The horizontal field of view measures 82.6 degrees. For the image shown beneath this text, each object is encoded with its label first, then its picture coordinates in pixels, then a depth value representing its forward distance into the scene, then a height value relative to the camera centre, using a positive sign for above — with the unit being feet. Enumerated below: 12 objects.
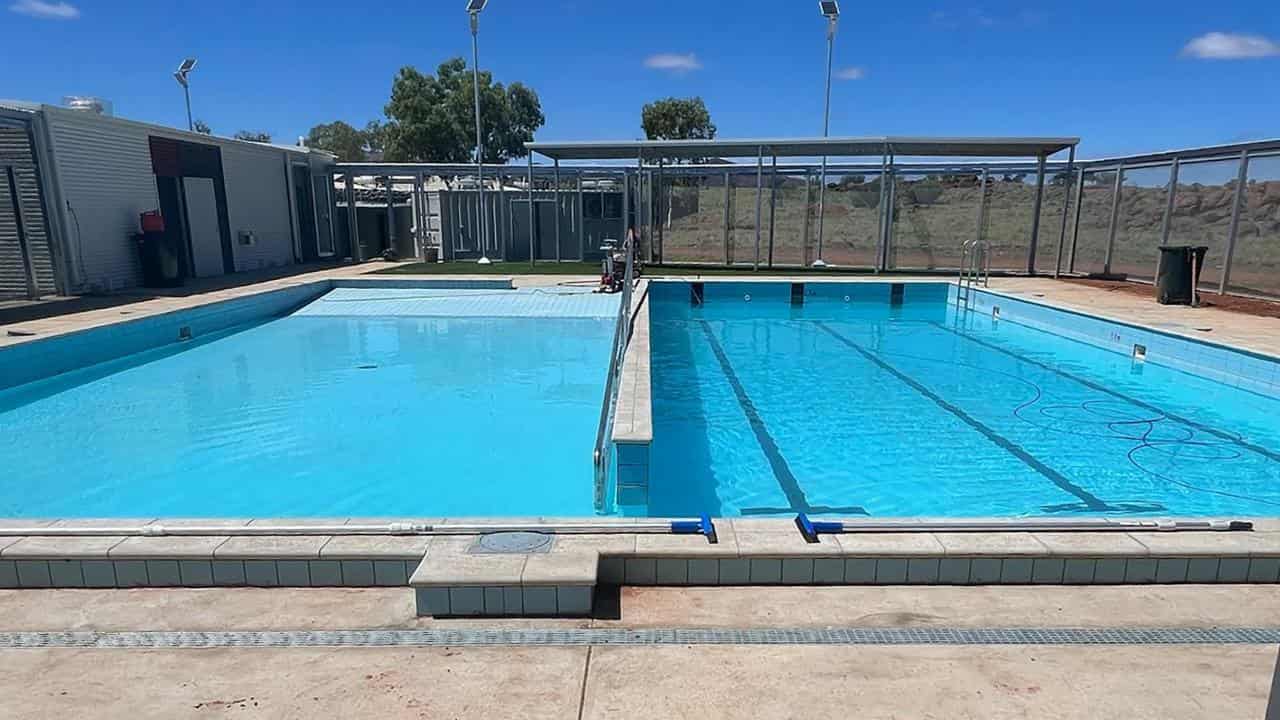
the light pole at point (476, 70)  54.24 +11.71
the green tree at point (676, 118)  123.75 +17.89
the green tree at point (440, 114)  111.24 +17.01
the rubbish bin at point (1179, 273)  35.55 -2.39
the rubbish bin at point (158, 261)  41.73 -2.00
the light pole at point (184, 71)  75.61 +15.82
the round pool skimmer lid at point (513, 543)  9.66 -4.25
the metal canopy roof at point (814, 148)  46.24 +5.01
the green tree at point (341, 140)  176.04 +20.58
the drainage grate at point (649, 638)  8.54 -4.83
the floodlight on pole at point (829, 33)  55.06 +16.36
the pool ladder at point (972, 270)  45.00 -3.25
